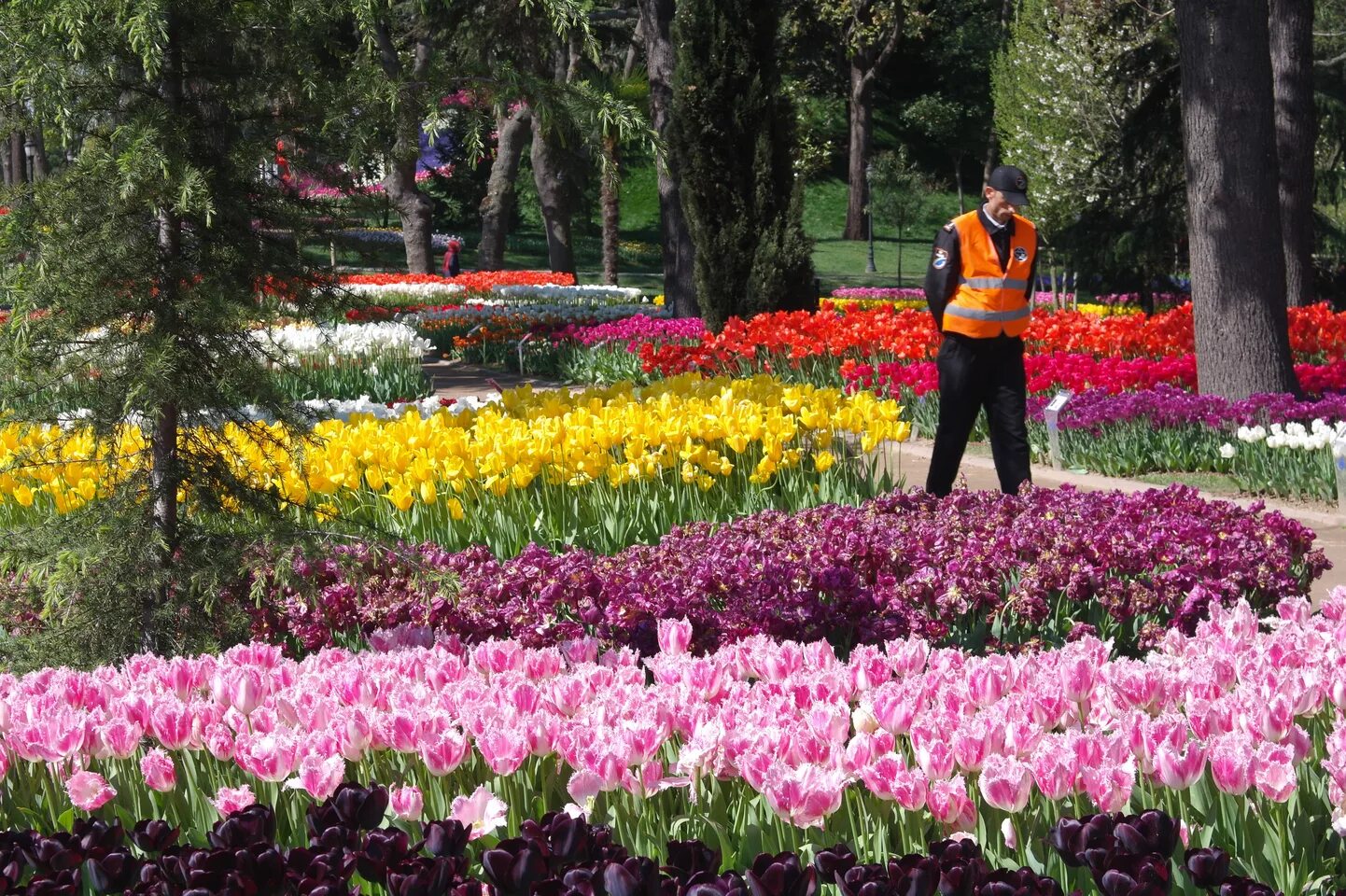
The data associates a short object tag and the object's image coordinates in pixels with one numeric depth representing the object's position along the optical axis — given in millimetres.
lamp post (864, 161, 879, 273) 38072
